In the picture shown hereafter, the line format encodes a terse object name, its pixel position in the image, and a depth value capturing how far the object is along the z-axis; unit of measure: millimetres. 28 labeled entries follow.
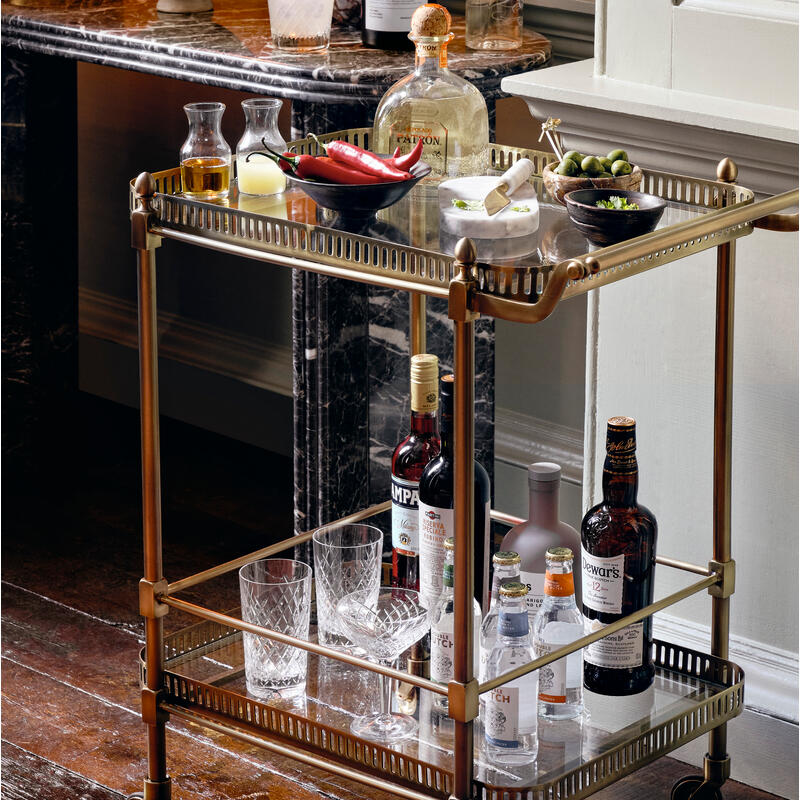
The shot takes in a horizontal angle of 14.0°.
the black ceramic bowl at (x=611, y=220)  3182
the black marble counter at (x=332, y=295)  3751
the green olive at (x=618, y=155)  3344
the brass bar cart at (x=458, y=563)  3121
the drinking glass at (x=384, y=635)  3361
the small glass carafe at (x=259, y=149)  3365
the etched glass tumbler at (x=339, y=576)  3434
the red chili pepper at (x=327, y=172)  3251
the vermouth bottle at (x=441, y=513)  3377
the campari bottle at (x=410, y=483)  3473
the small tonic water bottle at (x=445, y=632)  3345
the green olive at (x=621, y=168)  3303
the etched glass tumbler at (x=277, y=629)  3427
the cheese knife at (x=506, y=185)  3234
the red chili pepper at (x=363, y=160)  3259
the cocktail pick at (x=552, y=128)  3401
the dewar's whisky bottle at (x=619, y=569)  3348
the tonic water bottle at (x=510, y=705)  3276
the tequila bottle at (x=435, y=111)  3384
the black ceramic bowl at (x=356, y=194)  3227
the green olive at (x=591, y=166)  3298
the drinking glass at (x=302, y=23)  3831
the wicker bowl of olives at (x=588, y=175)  3281
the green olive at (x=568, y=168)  3299
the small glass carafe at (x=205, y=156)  3358
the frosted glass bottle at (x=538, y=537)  3385
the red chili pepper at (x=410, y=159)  3282
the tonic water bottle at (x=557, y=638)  3328
